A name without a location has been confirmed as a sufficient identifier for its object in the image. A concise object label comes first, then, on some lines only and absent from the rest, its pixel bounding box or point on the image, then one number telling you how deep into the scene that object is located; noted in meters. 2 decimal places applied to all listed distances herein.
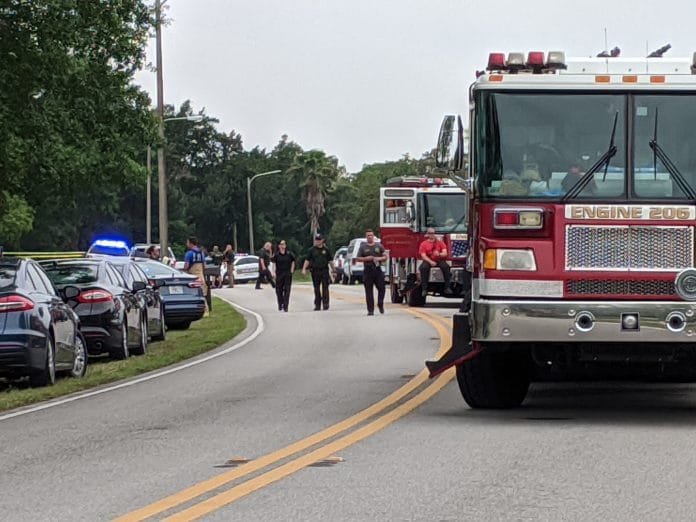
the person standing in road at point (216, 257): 53.28
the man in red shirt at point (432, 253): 34.06
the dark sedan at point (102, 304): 21.28
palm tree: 124.69
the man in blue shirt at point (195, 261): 34.69
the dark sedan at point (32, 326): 16.45
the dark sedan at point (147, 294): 23.84
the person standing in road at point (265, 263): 52.14
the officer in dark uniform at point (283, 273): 35.25
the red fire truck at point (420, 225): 34.66
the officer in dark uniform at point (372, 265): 32.66
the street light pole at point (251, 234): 92.14
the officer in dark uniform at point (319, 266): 33.81
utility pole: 42.00
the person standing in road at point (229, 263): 55.70
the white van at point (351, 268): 61.67
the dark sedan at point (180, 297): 29.78
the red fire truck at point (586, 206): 12.02
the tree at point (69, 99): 24.23
